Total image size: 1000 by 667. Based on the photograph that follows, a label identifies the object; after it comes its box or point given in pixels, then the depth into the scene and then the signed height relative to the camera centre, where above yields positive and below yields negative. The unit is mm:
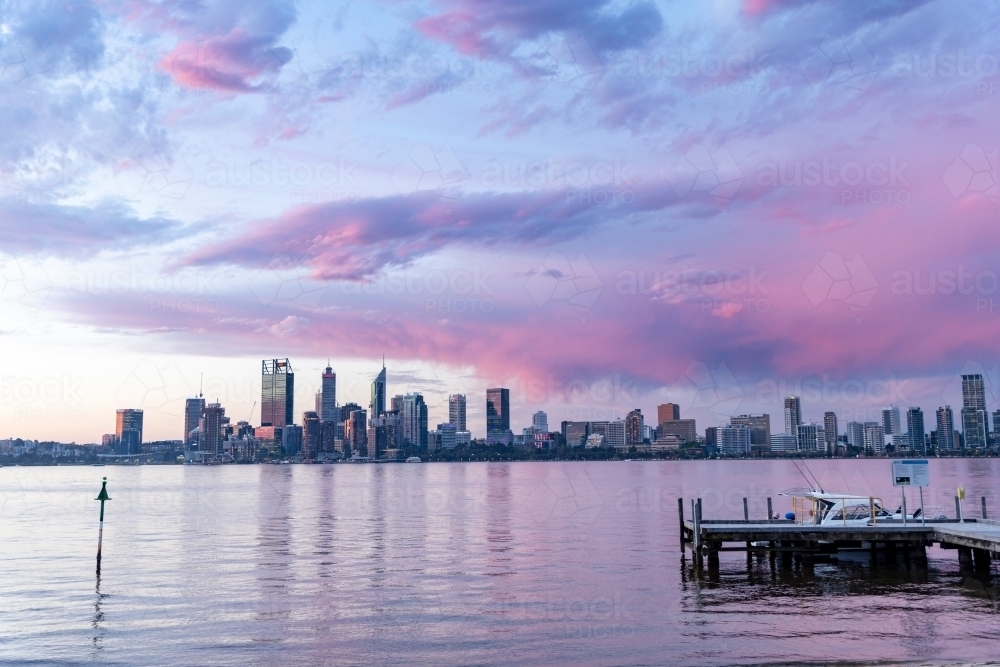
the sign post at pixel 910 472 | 45312 -1662
